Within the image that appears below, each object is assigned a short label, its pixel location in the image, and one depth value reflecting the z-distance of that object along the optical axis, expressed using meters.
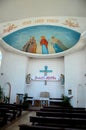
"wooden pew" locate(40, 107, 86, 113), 4.45
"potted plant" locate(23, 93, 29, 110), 8.33
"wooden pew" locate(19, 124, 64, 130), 2.02
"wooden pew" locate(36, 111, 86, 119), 3.42
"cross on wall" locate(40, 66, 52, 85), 11.11
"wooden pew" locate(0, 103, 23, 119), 4.89
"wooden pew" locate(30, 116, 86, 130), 2.72
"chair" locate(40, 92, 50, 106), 9.80
